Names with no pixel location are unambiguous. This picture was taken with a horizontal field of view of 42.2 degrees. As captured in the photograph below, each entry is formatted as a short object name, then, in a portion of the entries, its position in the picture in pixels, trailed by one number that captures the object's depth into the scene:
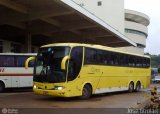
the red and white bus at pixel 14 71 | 12.98
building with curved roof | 47.78
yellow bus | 9.39
